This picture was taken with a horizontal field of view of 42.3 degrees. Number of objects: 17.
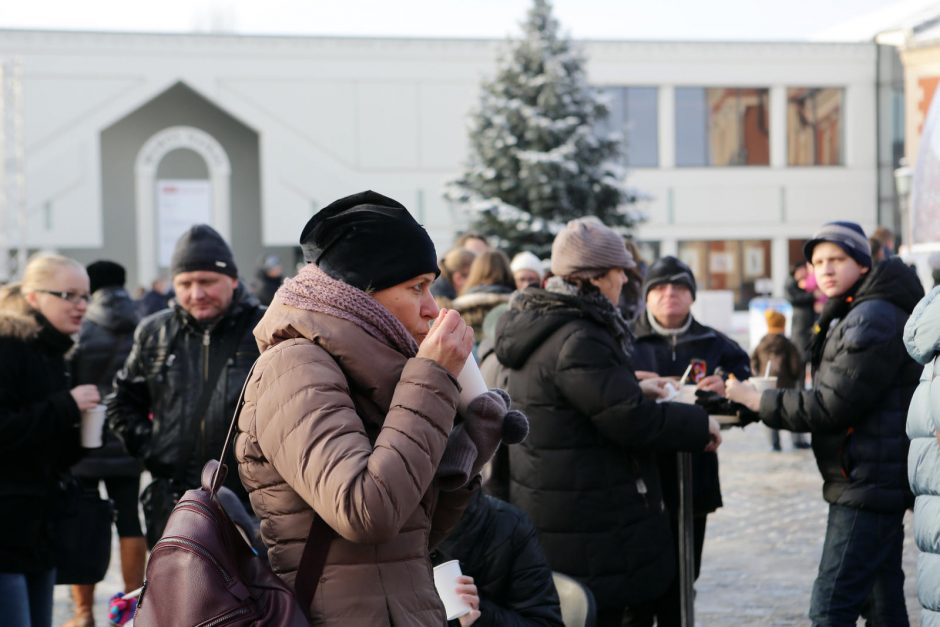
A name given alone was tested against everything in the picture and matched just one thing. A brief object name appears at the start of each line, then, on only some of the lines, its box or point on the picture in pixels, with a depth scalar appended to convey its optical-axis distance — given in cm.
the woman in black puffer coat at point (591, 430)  435
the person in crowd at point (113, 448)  677
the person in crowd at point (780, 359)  1065
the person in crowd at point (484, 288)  697
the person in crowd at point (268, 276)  1551
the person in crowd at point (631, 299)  587
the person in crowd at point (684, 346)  557
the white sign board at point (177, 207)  3612
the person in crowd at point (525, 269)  915
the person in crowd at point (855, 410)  462
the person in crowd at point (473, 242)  983
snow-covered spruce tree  2789
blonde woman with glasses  448
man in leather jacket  462
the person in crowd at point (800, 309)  1488
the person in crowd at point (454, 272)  855
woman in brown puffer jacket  224
